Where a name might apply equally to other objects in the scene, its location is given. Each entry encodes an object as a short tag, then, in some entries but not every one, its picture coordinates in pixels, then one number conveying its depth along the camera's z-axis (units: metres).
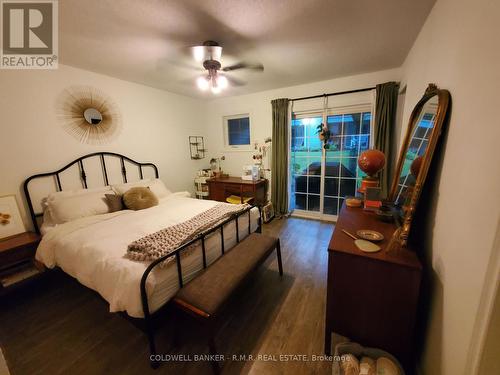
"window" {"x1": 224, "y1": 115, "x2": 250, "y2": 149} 4.09
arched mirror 1.08
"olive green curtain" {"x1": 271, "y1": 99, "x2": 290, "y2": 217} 3.47
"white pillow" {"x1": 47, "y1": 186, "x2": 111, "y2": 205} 2.21
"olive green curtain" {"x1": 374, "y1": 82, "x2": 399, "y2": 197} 2.69
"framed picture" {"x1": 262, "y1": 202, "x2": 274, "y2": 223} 3.59
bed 1.23
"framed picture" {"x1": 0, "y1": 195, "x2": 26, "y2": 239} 1.97
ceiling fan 1.77
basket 1.09
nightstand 1.80
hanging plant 3.29
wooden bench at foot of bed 1.19
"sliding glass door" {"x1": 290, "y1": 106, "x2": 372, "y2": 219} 3.19
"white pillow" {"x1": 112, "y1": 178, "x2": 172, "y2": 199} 2.69
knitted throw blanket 1.36
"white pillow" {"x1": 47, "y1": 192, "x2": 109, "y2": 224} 2.07
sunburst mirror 2.40
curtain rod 2.89
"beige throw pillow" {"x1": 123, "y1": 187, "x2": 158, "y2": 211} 2.51
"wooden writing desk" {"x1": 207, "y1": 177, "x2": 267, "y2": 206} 3.56
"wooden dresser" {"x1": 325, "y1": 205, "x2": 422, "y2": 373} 1.03
